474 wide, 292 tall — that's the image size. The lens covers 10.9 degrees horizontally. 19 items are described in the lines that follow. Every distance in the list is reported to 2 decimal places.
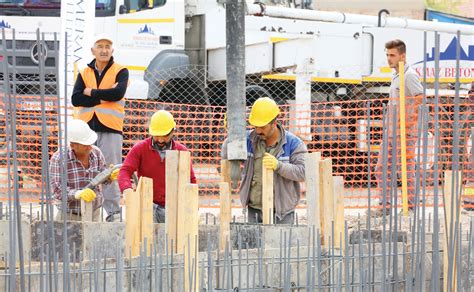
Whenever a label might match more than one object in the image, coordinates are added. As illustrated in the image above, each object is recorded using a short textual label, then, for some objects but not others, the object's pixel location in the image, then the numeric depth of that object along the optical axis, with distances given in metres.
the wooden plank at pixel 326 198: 15.43
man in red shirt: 17.25
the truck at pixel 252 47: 30.06
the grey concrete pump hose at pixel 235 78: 16.34
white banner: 23.00
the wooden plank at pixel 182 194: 13.70
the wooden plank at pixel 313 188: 15.57
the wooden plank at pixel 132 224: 14.27
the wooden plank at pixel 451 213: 13.70
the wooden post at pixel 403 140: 20.05
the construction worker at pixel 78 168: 17.77
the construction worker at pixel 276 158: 17.28
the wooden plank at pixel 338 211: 15.40
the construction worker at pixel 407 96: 20.68
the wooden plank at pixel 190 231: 13.34
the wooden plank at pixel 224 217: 14.82
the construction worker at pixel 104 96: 19.84
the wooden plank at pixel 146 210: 14.34
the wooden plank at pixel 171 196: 14.05
